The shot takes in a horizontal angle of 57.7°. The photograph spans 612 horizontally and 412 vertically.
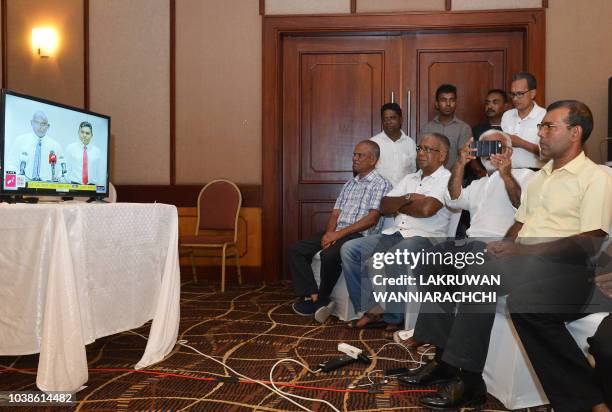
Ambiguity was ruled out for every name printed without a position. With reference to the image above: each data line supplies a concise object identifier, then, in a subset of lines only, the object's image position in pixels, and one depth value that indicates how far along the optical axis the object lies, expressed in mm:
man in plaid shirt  3783
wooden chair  5062
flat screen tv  2367
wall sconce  5398
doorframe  4879
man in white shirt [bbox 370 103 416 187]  4477
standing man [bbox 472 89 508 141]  4270
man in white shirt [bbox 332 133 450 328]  3389
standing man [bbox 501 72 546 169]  3504
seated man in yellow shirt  1883
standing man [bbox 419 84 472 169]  4352
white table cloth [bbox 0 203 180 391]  2131
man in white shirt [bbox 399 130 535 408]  2141
